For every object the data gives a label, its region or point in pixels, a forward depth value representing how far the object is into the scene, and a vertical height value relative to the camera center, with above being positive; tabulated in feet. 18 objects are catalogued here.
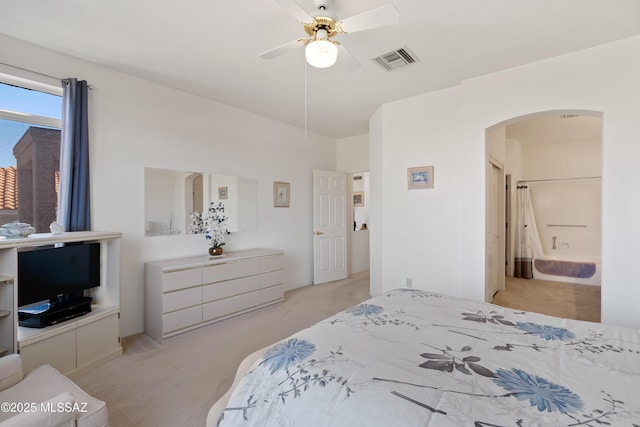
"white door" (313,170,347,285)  16.67 -0.75
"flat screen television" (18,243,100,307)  6.96 -1.54
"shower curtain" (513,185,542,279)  17.89 -1.54
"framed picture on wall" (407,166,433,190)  11.82 +1.48
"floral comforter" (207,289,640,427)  3.10 -2.07
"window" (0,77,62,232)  8.02 +1.82
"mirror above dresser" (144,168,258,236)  10.68 +0.63
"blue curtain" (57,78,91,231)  8.47 +1.61
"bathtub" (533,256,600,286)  16.26 -3.29
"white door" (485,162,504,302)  13.41 -0.84
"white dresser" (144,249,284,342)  9.66 -2.80
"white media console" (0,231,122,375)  6.38 -2.77
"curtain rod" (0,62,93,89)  7.79 +3.95
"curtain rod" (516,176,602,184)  18.19 +2.21
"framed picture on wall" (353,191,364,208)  22.65 +1.10
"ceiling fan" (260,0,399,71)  5.51 +3.79
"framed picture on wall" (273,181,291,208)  14.99 +1.01
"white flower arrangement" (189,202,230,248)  11.78 -0.50
